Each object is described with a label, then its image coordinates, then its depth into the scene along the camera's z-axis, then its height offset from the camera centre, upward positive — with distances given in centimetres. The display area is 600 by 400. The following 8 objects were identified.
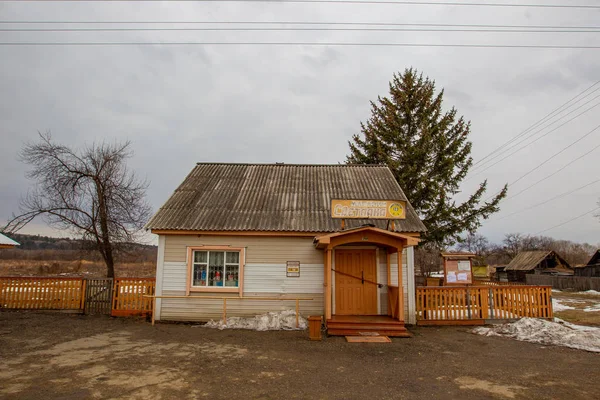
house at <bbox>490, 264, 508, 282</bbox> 4969 -163
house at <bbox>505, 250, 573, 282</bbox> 4128 -24
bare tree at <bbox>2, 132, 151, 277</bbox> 1872 +278
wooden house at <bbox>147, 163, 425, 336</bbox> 1165 -13
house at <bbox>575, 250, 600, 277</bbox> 3612 -47
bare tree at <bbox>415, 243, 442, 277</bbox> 2264 +25
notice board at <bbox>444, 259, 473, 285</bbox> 1370 -36
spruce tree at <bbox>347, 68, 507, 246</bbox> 2102 +652
